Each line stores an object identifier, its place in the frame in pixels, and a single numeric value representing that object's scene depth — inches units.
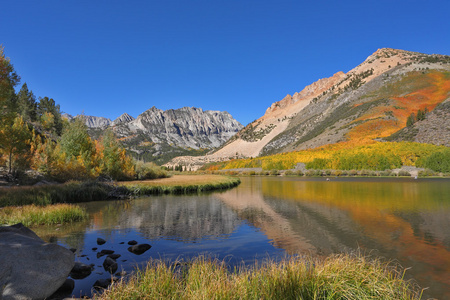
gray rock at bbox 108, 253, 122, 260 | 497.1
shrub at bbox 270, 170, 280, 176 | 4248.5
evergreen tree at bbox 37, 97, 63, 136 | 3768.9
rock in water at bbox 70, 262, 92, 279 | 408.2
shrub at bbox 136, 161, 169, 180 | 2600.9
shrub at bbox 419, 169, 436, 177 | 2659.5
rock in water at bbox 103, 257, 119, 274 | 437.5
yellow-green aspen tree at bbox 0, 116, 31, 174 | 1451.6
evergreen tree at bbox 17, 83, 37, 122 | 3257.9
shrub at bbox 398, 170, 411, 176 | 2848.4
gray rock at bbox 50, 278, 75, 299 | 328.0
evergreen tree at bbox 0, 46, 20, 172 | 927.7
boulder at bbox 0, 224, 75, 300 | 272.9
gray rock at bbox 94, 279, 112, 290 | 361.5
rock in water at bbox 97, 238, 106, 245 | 597.8
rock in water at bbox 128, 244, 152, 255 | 537.8
